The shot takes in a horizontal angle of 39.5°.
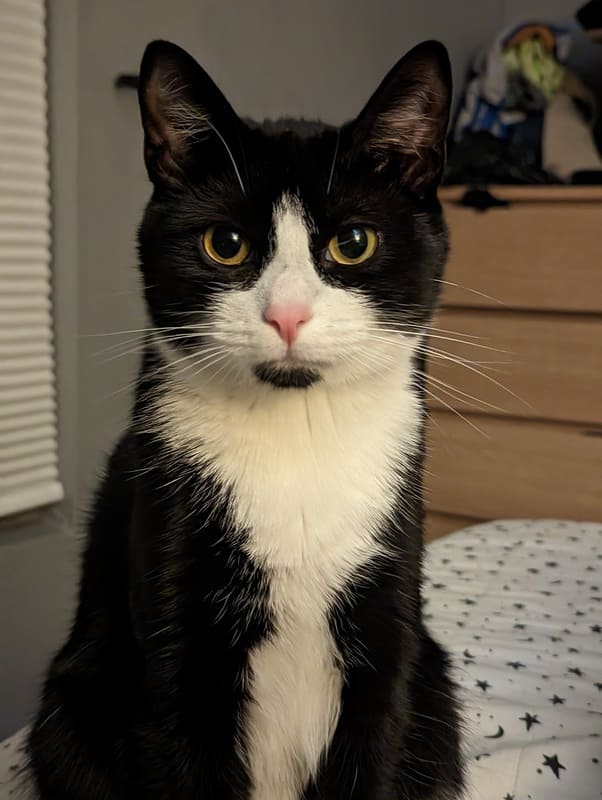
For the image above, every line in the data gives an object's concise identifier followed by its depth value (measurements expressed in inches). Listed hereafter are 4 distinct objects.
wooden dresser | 83.4
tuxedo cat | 28.5
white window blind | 50.7
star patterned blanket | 34.2
